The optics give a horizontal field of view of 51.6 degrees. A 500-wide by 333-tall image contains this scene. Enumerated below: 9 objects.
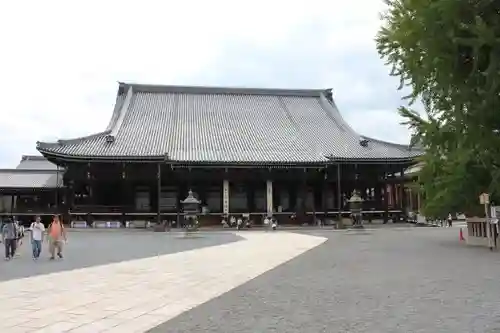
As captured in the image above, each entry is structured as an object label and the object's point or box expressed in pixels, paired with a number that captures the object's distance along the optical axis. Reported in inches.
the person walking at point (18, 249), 742.6
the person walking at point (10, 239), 669.9
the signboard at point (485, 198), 687.6
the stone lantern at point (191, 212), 1318.9
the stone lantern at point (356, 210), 1464.1
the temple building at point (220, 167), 1577.3
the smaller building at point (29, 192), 1633.9
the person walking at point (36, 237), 665.0
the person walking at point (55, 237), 674.8
